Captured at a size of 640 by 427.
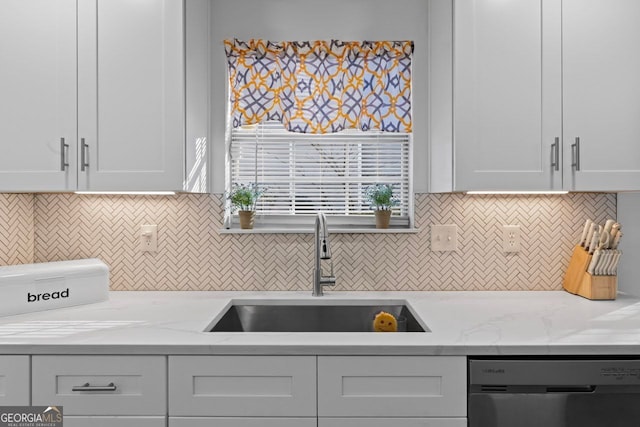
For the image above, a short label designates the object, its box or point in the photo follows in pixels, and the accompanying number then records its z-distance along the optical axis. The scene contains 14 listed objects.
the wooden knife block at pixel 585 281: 1.85
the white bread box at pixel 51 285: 1.65
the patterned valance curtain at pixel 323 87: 2.13
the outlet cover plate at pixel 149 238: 2.11
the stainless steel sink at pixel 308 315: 1.94
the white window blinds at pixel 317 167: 2.23
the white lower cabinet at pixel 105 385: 1.35
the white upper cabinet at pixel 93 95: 1.73
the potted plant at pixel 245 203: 2.10
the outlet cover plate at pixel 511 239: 2.10
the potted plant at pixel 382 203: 2.11
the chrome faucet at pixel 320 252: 1.91
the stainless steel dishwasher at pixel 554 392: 1.34
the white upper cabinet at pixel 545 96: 1.74
